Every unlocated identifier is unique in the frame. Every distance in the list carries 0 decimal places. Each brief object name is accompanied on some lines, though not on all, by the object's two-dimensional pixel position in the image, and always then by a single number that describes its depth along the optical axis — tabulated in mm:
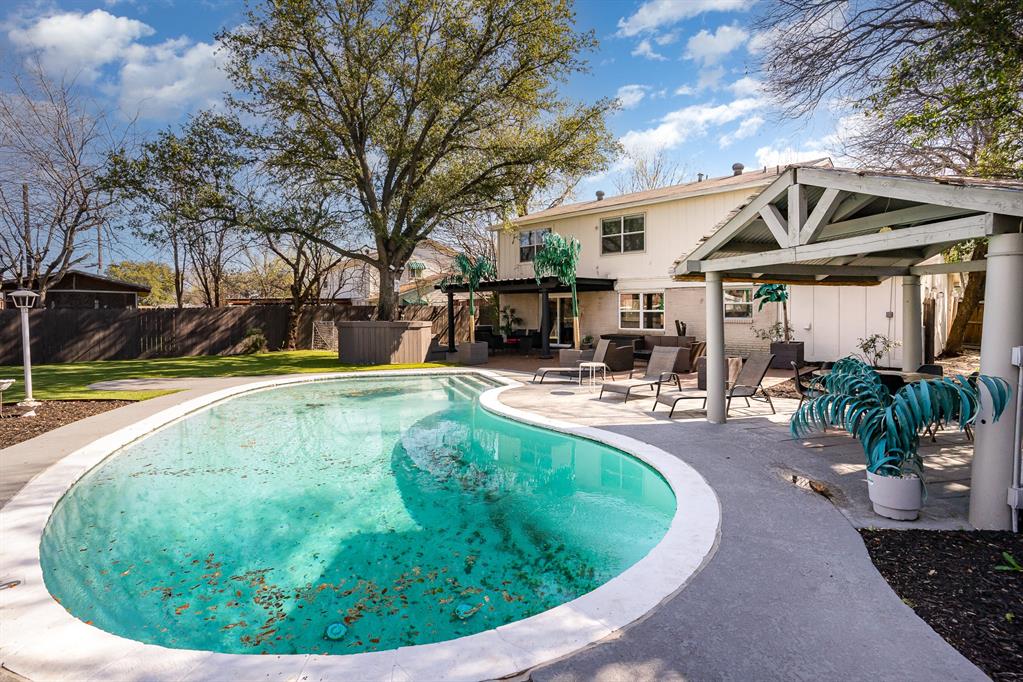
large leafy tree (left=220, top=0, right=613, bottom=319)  17344
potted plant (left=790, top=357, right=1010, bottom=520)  4234
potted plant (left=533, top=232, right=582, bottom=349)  17125
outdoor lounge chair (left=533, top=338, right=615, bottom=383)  13875
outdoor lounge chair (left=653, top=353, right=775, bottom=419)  9109
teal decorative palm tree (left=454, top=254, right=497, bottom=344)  19750
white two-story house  15719
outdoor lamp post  10541
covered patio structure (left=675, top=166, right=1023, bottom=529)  4266
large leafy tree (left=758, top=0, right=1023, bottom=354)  7207
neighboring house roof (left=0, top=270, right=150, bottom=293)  28031
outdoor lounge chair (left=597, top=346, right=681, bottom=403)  11258
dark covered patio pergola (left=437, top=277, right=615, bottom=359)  18359
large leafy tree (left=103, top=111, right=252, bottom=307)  17484
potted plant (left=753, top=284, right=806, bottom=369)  15078
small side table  12774
